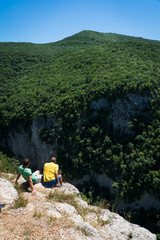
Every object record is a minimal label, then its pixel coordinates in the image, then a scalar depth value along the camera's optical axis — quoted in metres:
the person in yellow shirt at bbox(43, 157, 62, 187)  8.43
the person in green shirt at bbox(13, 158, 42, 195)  7.60
